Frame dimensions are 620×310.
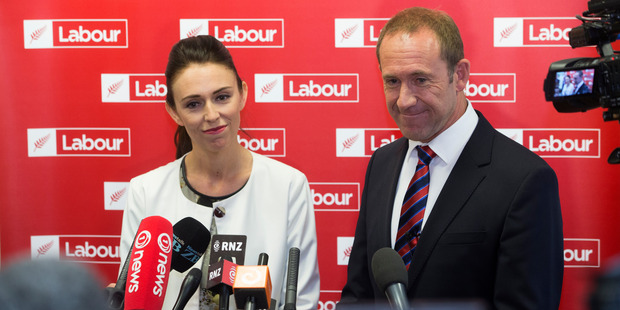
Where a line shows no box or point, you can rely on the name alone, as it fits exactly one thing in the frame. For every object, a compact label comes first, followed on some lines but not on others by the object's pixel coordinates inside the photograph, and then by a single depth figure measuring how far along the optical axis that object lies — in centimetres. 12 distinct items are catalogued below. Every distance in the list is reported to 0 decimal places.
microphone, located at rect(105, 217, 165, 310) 285
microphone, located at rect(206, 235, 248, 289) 308
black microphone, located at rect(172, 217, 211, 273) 307
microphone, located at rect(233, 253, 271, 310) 286
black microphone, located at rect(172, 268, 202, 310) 290
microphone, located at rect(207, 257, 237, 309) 291
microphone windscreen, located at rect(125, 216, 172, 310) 289
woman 344
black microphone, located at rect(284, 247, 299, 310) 285
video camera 317
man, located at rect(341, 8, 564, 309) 311
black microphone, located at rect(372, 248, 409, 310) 251
